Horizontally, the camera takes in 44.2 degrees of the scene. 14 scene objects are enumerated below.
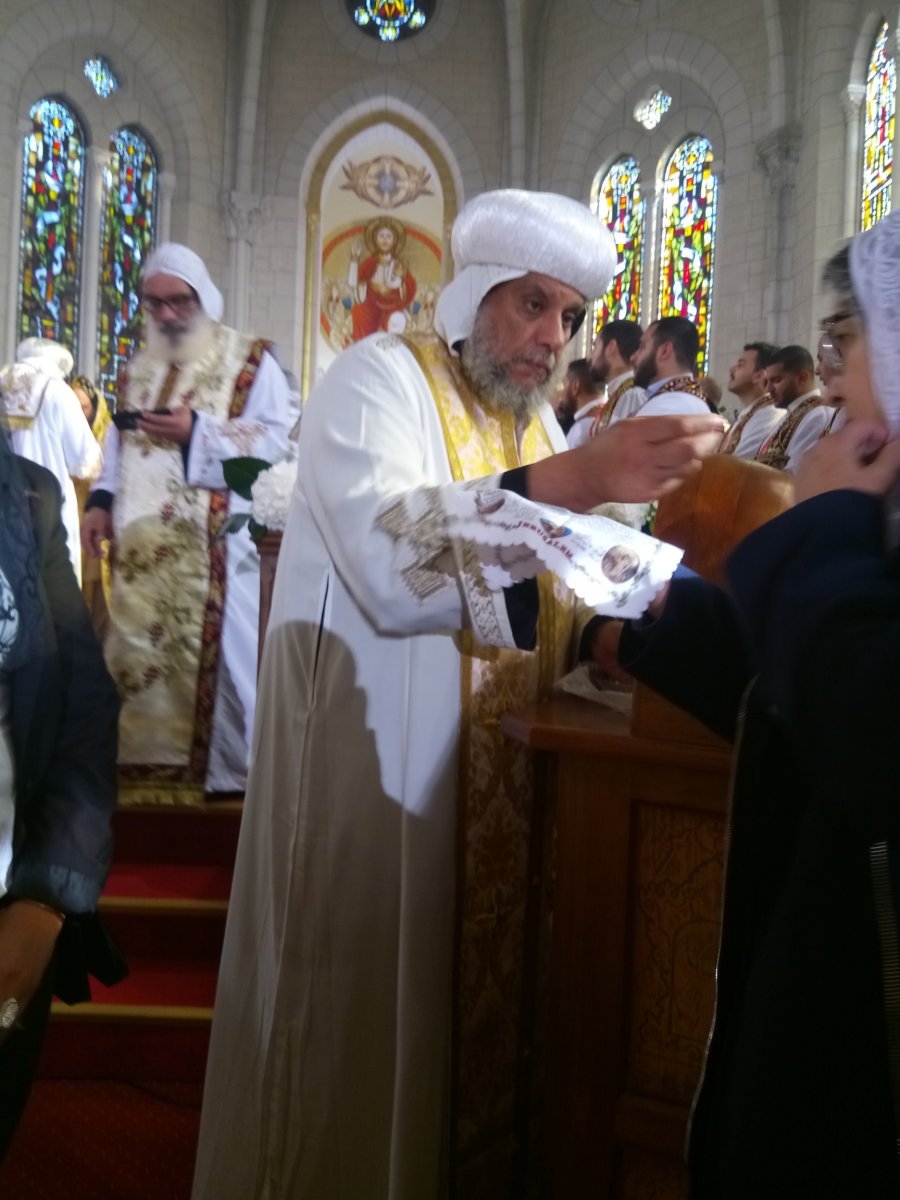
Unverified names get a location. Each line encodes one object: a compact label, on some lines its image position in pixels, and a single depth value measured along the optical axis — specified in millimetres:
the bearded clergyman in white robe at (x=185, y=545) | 4121
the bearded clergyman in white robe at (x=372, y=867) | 1947
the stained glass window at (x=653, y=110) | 13628
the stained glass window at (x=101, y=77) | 13383
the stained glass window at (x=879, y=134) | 10367
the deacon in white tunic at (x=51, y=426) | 6574
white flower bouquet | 3734
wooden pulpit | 1632
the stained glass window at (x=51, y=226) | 12859
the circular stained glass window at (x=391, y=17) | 15211
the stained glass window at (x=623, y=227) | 13969
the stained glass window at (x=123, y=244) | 13727
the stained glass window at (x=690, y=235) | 13125
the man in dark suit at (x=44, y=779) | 1630
